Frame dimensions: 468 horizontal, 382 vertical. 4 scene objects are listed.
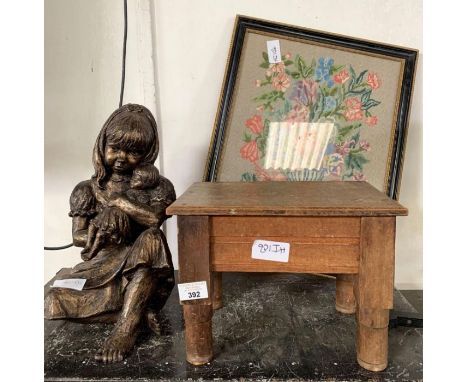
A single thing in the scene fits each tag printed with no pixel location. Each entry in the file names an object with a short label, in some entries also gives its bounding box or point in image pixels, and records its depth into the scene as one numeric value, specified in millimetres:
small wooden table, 933
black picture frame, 1518
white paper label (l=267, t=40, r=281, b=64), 1547
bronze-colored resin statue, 1101
